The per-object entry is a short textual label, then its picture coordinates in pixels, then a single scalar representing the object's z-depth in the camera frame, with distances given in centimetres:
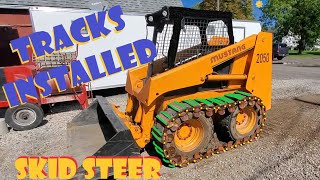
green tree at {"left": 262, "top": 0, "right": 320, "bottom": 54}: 3331
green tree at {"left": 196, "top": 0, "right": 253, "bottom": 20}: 4041
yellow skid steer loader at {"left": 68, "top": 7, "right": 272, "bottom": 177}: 419
